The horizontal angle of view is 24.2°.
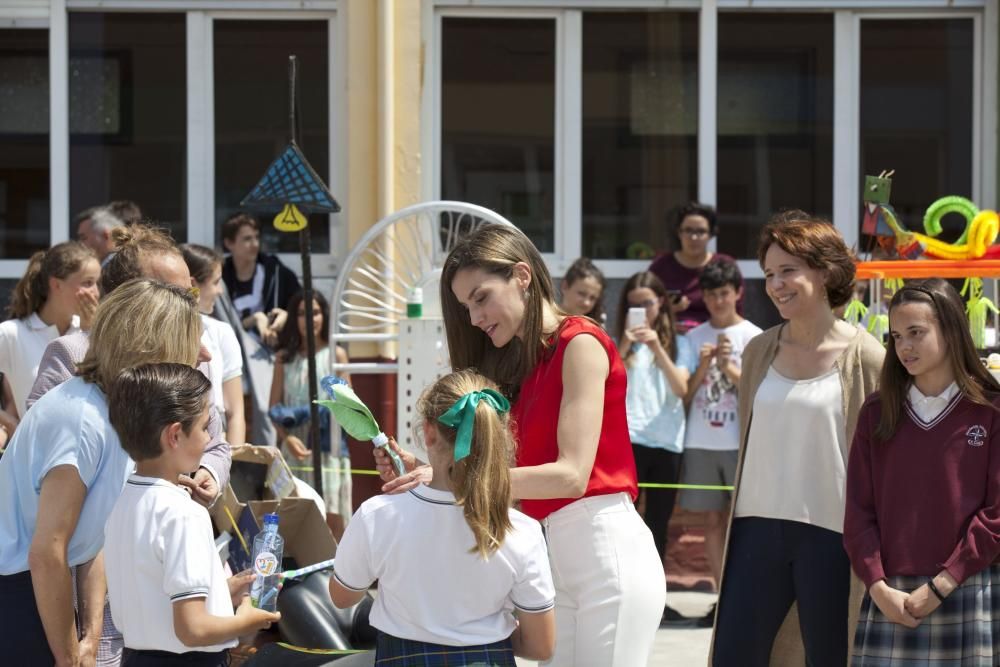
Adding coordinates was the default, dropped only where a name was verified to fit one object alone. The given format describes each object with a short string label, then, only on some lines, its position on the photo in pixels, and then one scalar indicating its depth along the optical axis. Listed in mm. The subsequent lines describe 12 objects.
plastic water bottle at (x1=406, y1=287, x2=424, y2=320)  11002
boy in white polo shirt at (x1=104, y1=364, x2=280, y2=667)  4969
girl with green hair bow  4845
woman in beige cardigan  6649
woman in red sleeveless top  5304
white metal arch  11912
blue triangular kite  9904
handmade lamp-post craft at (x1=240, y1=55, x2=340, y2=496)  9808
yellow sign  9891
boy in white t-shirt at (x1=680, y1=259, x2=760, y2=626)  11377
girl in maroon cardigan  6411
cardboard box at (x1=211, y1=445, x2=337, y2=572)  7776
